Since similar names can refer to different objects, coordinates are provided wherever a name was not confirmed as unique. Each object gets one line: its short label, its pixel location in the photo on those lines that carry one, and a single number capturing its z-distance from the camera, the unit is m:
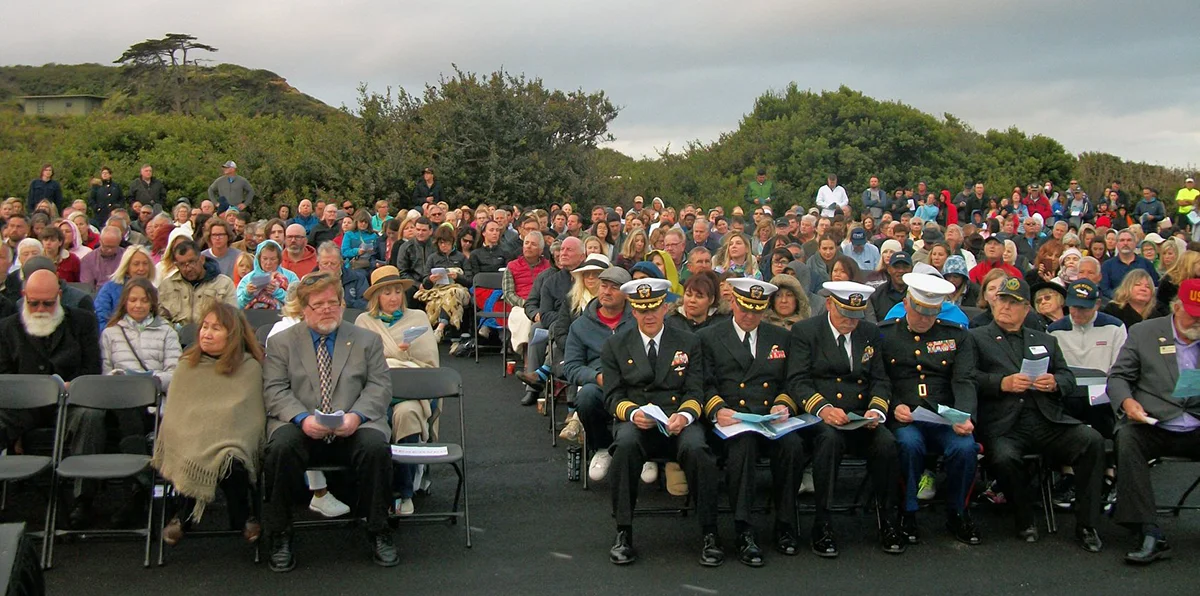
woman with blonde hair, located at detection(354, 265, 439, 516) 7.72
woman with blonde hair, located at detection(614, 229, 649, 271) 11.43
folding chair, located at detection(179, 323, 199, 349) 7.96
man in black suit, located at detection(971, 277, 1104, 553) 6.76
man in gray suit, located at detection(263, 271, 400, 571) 6.19
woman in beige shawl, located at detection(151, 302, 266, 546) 6.21
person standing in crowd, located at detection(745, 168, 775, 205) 22.36
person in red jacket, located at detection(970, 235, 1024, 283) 11.48
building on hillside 45.41
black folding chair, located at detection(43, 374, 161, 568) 6.15
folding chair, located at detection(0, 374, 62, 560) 6.59
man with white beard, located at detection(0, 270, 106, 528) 7.07
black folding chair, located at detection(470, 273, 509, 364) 12.57
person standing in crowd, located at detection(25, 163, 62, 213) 20.42
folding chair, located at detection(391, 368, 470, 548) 7.05
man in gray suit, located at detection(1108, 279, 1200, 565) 6.54
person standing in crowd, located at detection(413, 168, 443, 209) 20.45
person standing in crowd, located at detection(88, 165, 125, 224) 20.50
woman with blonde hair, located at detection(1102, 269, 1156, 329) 8.80
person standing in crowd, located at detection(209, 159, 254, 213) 19.41
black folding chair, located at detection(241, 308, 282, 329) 8.97
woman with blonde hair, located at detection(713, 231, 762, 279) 10.39
